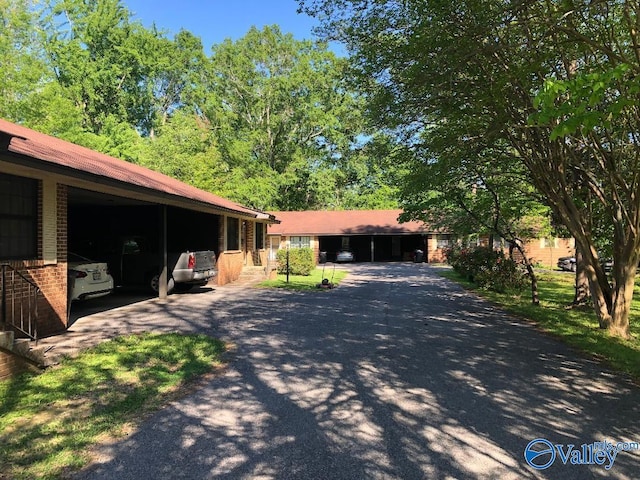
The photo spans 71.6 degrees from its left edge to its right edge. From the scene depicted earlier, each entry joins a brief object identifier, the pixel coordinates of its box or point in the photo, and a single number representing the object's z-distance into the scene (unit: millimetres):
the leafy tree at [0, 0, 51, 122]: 25828
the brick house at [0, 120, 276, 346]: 6926
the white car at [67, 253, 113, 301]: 9086
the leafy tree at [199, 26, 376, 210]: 42594
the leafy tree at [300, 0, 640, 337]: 7008
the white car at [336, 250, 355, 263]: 37469
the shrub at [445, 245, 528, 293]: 15969
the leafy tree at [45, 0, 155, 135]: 40156
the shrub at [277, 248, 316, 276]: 22656
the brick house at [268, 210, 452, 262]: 37481
